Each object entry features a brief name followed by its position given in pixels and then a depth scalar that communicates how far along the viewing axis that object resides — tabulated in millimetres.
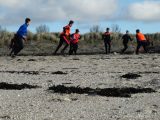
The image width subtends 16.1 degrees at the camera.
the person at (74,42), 33969
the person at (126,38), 38250
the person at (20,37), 26614
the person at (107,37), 36750
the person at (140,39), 35219
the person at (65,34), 31306
